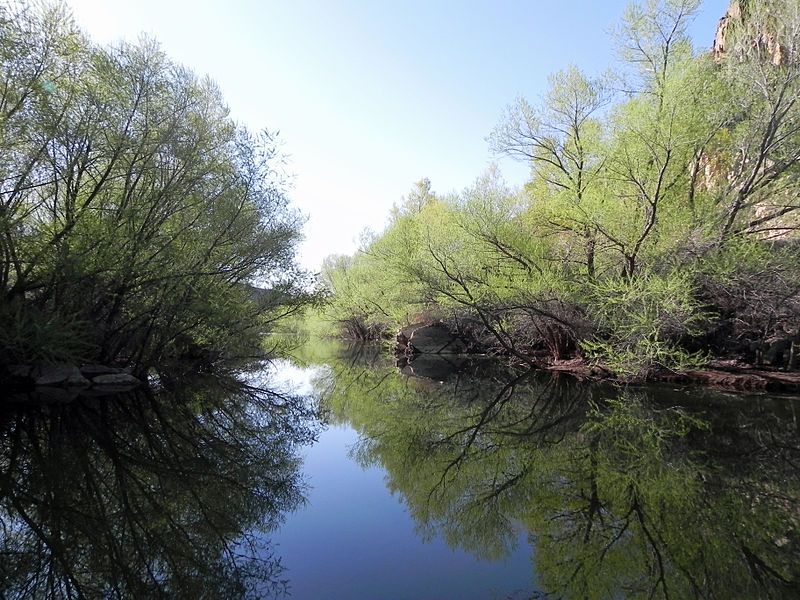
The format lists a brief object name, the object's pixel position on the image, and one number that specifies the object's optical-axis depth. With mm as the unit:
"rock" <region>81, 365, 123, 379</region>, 12914
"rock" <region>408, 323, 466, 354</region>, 30188
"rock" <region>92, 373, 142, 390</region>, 12820
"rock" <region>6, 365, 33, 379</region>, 11460
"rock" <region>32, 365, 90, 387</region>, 11883
